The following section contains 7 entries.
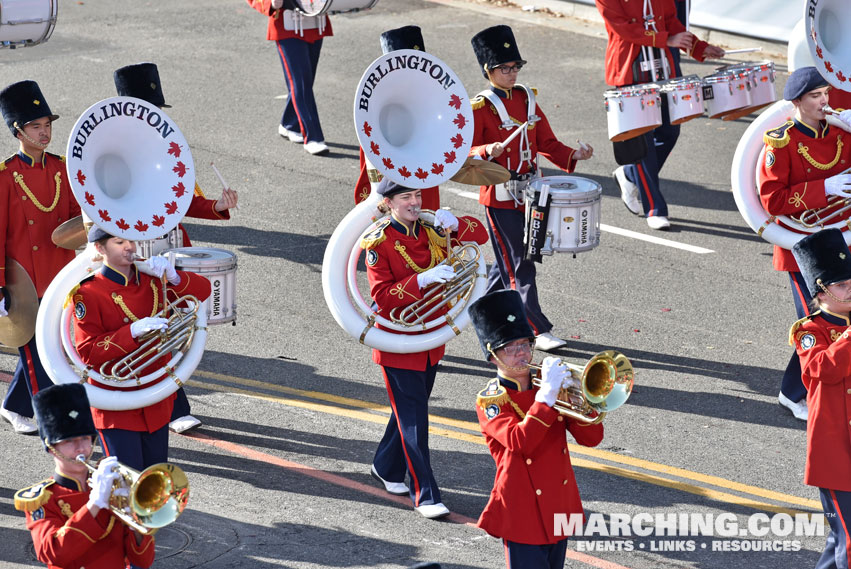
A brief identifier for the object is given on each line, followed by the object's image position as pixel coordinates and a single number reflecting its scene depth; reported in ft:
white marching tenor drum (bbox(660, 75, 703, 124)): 71.67
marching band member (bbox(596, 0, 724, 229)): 79.82
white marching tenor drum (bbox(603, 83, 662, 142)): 70.28
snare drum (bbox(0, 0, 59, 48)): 66.54
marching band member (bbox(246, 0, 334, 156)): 89.86
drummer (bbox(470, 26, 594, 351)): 64.23
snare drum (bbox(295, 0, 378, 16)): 87.04
